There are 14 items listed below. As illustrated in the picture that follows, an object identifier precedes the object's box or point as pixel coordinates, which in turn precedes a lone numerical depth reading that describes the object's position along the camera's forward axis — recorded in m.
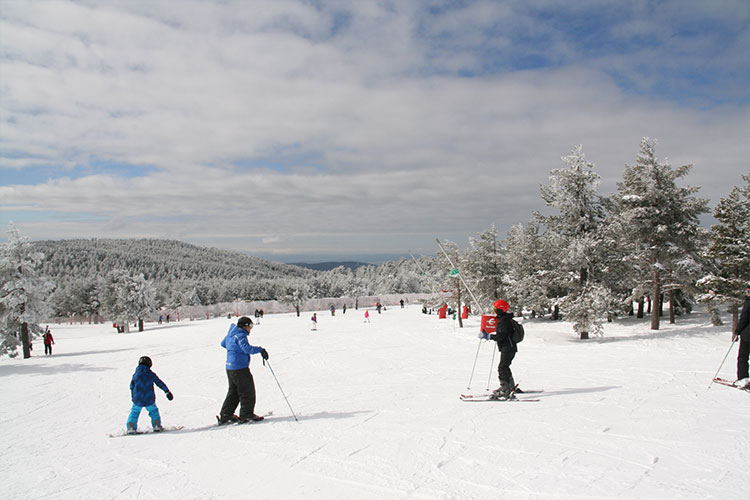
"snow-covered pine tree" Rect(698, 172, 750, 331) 17.86
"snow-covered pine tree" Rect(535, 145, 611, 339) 19.66
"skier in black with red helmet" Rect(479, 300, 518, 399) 8.69
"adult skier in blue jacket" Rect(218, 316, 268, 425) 7.82
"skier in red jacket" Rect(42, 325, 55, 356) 29.28
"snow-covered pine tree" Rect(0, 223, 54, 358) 28.09
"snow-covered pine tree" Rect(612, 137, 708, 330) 21.14
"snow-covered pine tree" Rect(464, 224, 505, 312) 34.44
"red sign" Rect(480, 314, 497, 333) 9.47
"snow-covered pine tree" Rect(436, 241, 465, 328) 35.56
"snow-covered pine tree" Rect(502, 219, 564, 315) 22.97
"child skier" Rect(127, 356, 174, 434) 7.75
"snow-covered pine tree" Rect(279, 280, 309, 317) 74.24
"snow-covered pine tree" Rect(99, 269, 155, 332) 57.84
